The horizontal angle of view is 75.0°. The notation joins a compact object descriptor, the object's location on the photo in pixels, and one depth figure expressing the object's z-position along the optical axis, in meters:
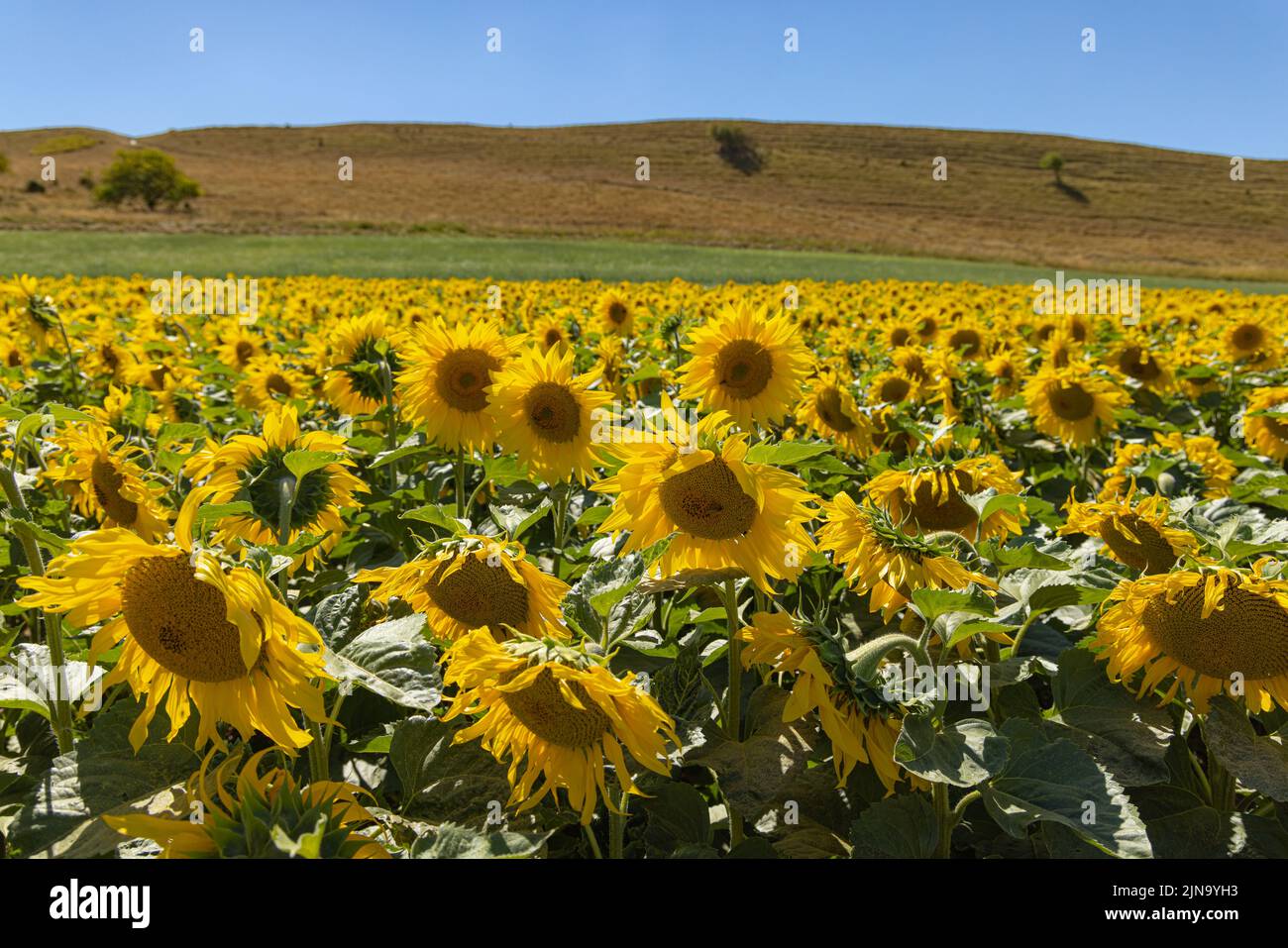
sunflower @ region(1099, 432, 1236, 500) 3.38
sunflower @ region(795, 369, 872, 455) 3.57
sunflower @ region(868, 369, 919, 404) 4.50
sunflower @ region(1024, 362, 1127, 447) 4.16
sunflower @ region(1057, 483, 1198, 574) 2.06
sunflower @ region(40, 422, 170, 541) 2.62
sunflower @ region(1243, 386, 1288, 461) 4.33
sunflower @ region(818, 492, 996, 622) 1.85
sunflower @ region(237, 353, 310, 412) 4.71
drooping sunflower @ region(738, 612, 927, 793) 1.63
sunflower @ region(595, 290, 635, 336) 6.01
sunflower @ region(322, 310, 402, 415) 3.47
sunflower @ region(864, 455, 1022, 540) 2.30
